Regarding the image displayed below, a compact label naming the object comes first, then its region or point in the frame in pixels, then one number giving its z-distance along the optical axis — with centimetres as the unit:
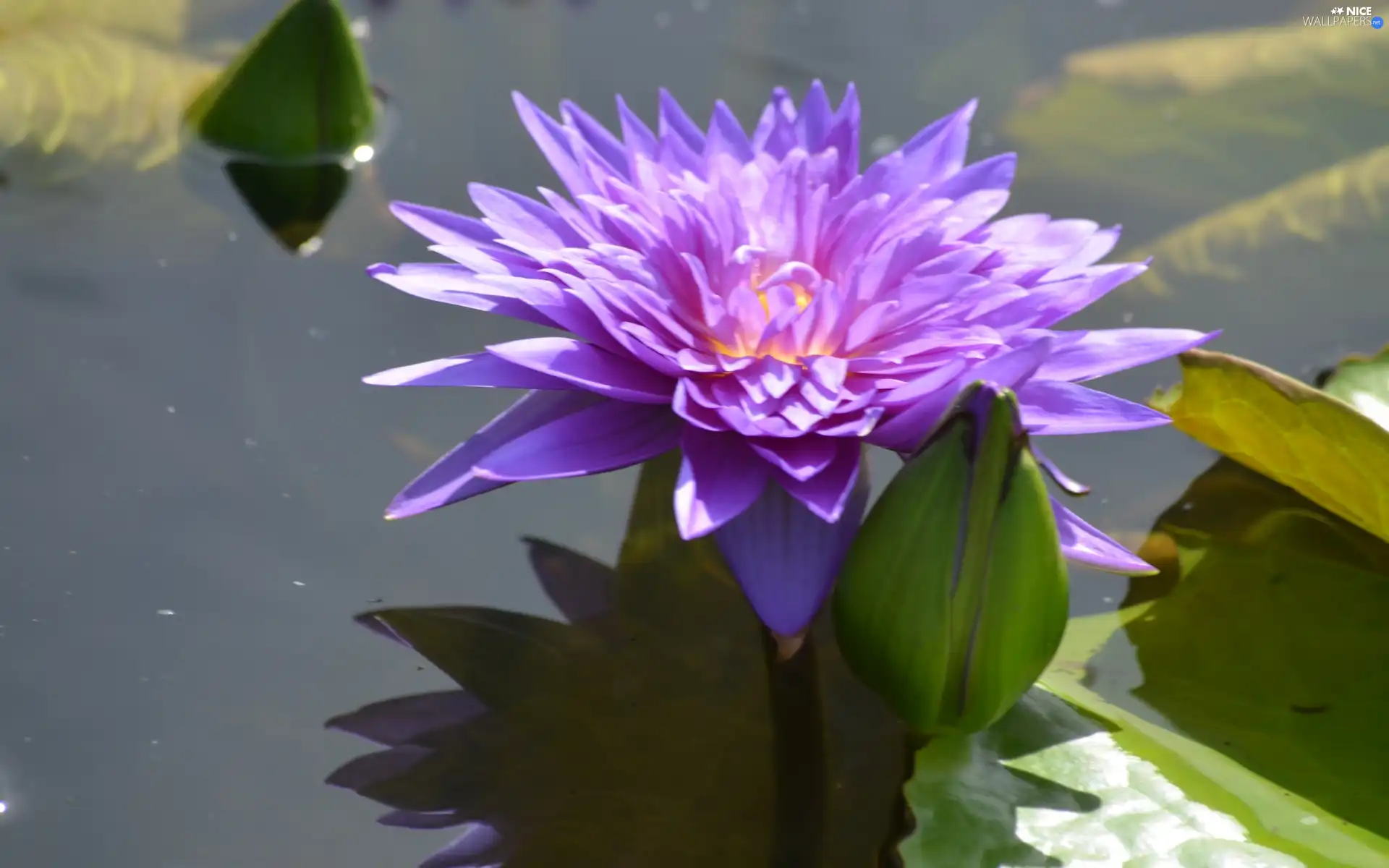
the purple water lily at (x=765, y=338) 131
